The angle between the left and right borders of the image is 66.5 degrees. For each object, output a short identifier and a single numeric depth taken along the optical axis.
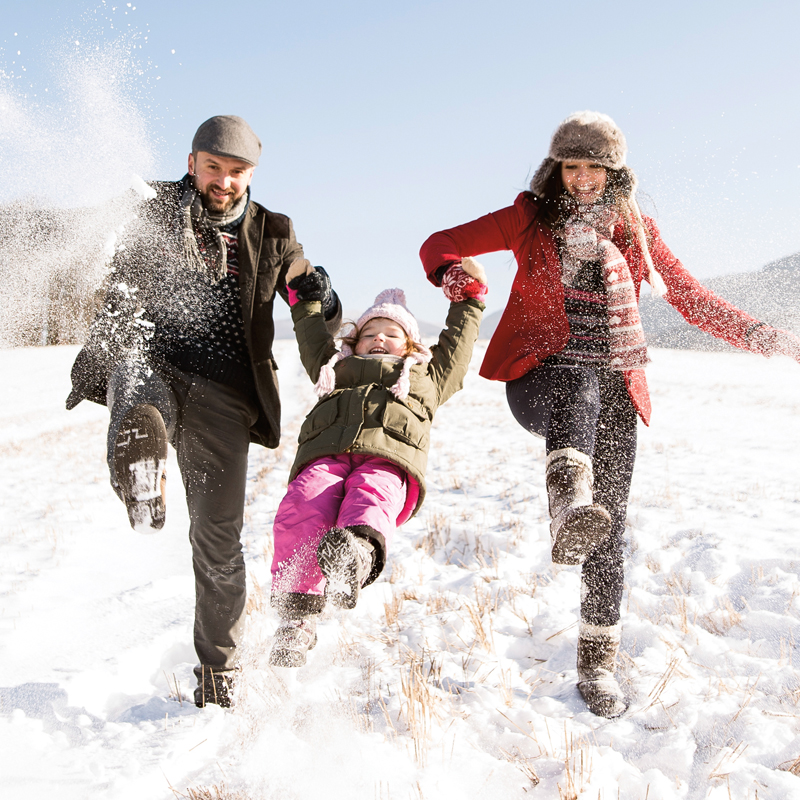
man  2.55
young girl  2.12
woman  2.46
